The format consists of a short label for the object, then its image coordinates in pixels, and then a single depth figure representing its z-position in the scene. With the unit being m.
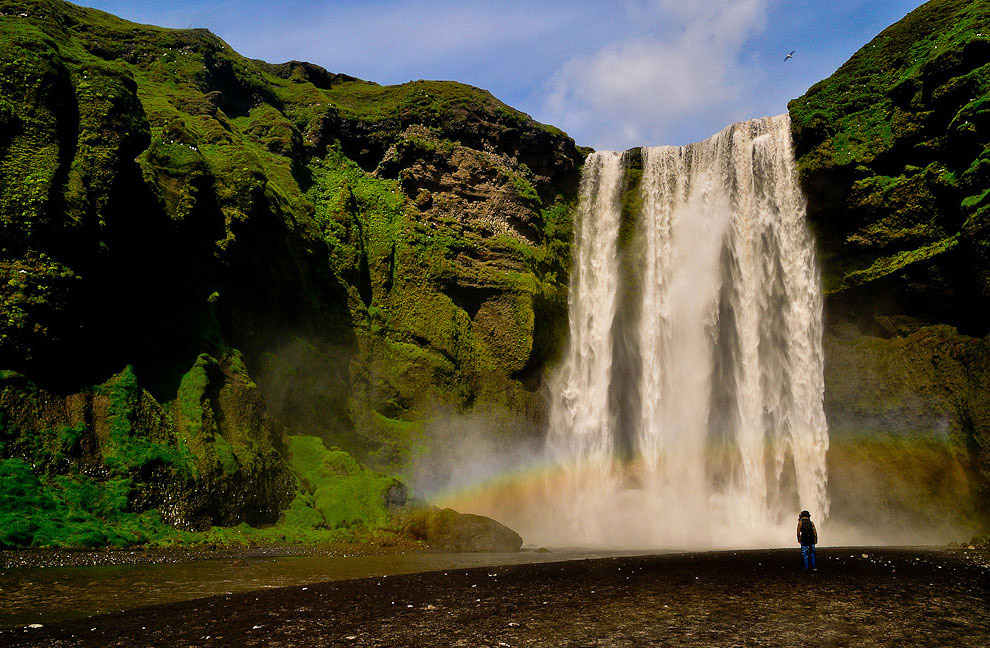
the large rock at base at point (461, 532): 24.19
